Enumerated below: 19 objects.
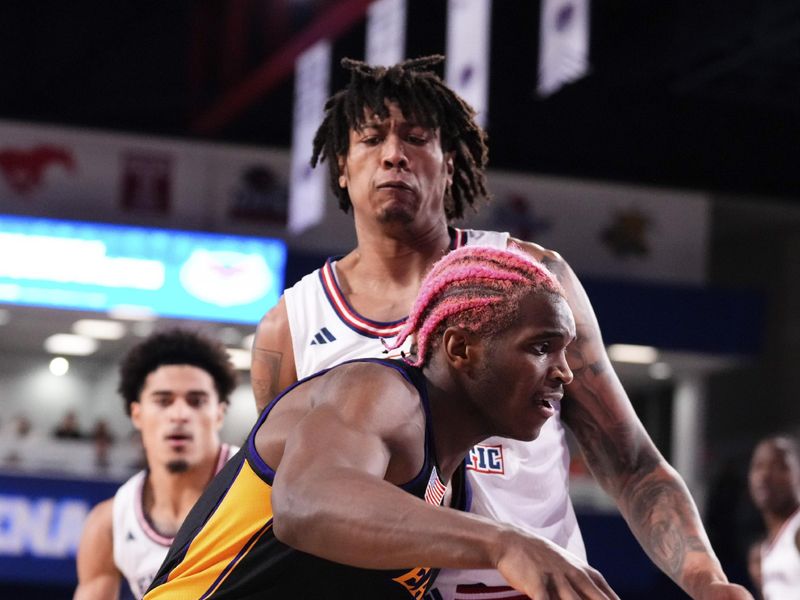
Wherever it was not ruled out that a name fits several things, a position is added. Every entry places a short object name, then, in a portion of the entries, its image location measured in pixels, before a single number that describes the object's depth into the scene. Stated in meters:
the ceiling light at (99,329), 12.86
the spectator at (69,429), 11.89
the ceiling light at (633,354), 13.33
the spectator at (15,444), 10.85
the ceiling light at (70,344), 13.98
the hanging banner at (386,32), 8.31
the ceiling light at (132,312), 12.04
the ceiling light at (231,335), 12.77
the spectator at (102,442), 11.16
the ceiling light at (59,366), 14.59
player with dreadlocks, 3.26
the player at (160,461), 4.94
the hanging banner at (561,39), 7.62
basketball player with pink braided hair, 2.03
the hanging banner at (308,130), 10.33
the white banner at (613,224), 13.83
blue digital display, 11.92
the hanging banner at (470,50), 7.60
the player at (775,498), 7.69
